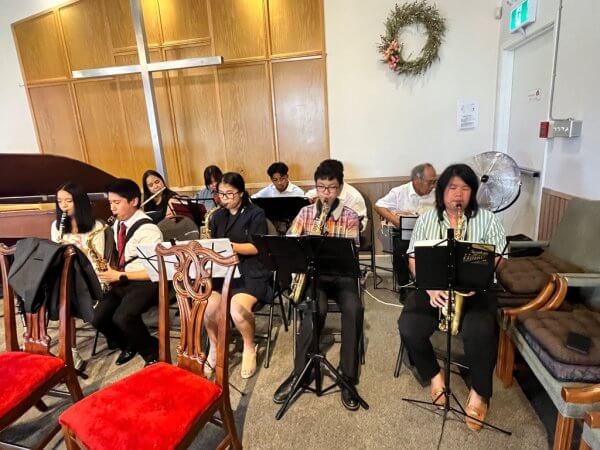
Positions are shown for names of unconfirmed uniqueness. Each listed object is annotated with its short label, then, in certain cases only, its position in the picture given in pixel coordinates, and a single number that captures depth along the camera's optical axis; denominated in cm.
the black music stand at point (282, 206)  291
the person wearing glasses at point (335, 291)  201
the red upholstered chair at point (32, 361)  153
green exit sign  286
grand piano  272
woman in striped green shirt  175
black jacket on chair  169
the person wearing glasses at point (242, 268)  224
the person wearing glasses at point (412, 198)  301
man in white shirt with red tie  222
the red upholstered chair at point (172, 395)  125
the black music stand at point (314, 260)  170
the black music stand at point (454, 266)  146
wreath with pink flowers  350
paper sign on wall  372
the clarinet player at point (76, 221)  238
